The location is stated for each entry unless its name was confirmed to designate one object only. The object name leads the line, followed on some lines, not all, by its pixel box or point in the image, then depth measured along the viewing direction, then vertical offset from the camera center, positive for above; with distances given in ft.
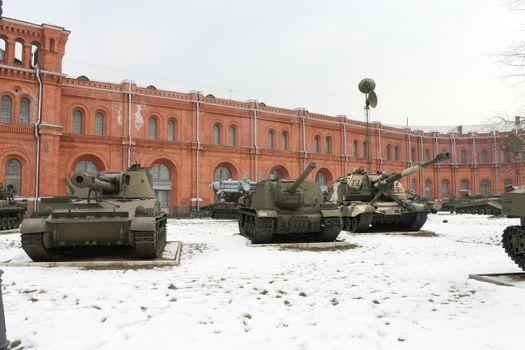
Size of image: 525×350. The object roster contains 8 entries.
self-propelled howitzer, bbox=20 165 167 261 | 26.81 -1.48
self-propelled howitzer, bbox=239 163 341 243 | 39.19 -1.12
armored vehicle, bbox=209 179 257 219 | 90.22 +0.59
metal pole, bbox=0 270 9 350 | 9.56 -2.91
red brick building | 90.99 +17.83
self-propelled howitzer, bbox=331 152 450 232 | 50.44 -0.56
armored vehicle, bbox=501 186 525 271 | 21.98 -1.62
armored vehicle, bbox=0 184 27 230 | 60.59 -1.02
